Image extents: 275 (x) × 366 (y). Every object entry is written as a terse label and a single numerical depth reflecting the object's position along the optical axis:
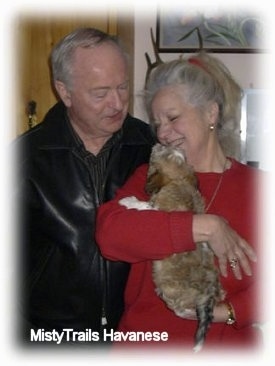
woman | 1.38
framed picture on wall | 2.84
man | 1.72
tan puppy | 1.37
